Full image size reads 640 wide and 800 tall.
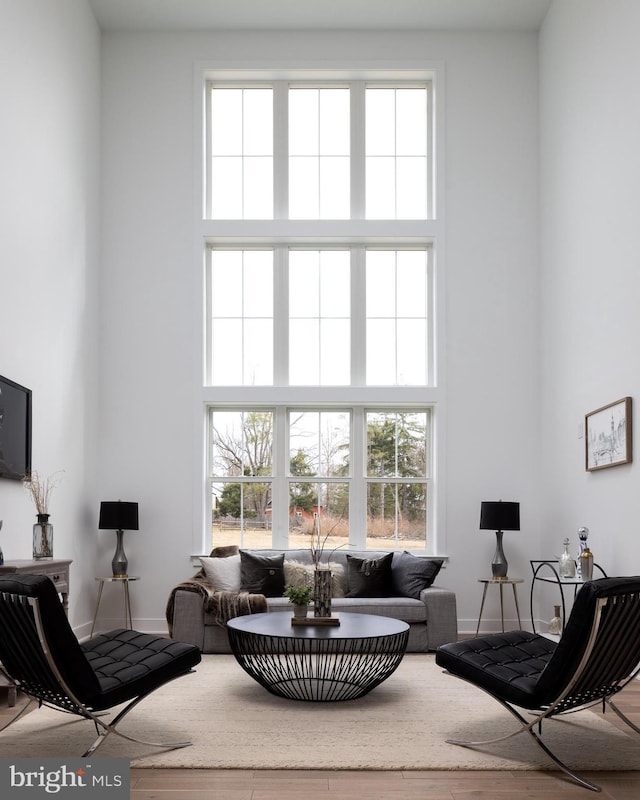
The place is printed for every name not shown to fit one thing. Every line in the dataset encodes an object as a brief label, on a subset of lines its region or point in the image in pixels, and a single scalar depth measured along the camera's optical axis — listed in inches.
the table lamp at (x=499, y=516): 313.3
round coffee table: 211.8
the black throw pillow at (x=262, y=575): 307.3
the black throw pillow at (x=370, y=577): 306.0
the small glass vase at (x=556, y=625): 294.4
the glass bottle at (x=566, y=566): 260.5
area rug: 162.9
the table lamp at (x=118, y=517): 315.6
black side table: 320.3
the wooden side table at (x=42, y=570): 203.2
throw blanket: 282.0
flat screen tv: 238.4
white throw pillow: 302.2
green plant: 233.0
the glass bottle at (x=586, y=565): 251.0
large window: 345.7
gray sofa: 285.0
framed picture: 245.1
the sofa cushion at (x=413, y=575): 301.1
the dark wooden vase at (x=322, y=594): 238.4
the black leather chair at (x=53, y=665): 150.3
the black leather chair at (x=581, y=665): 151.9
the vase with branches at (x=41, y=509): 248.1
